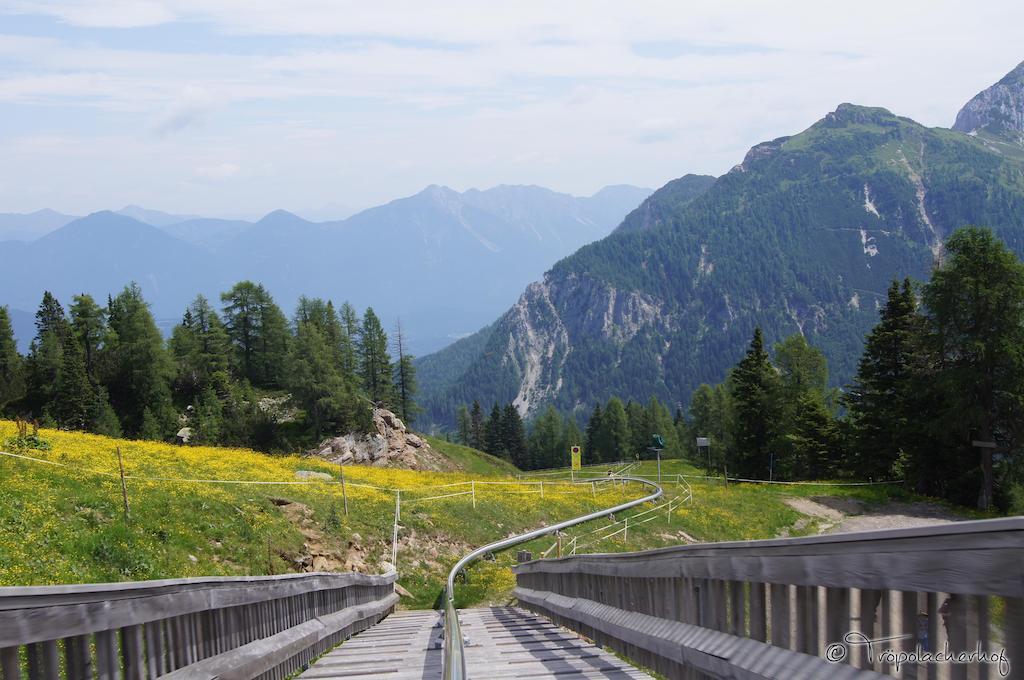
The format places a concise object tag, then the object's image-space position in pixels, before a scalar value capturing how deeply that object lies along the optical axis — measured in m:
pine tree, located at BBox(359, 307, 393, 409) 113.81
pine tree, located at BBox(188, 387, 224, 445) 77.69
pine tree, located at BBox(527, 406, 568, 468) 150.00
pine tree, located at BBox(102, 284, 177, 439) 83.94
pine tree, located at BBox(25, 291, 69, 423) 78.44
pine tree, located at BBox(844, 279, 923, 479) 47.97
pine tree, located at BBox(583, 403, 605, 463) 142.25
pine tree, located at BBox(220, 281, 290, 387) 104.94
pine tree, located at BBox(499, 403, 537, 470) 146.25
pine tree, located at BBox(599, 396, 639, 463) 139.12
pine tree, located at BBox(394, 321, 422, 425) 120.75
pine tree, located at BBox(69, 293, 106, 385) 86.56
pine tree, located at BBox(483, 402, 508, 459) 144.75
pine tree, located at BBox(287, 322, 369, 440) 82.19
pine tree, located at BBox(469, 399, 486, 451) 148.65
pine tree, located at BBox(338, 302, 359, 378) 99.78
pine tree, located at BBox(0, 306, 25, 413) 73.88
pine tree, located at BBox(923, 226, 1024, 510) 36.72
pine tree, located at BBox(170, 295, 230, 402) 92.94
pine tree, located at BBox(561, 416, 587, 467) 148.50
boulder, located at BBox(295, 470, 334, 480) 35.31
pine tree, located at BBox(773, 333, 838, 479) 62.44
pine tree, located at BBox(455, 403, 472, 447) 158.50
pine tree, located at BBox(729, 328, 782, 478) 64.44
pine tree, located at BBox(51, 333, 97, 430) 74.25
